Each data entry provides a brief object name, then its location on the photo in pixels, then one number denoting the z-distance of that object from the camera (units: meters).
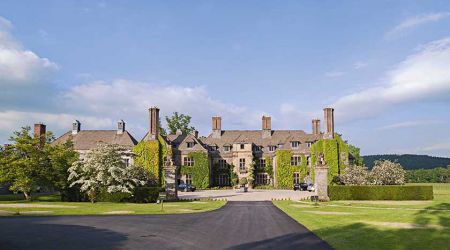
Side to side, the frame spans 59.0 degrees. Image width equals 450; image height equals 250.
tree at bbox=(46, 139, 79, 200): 41.75
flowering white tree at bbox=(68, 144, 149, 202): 39.81
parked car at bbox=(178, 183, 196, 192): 62.53
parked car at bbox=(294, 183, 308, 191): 63.09
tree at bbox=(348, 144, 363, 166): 78.62
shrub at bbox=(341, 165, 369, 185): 45.94
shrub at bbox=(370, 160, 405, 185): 45.12
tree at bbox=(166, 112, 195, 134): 95.19
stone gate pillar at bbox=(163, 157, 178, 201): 41.34
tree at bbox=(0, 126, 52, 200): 40.41
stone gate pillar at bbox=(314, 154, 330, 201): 40.16
